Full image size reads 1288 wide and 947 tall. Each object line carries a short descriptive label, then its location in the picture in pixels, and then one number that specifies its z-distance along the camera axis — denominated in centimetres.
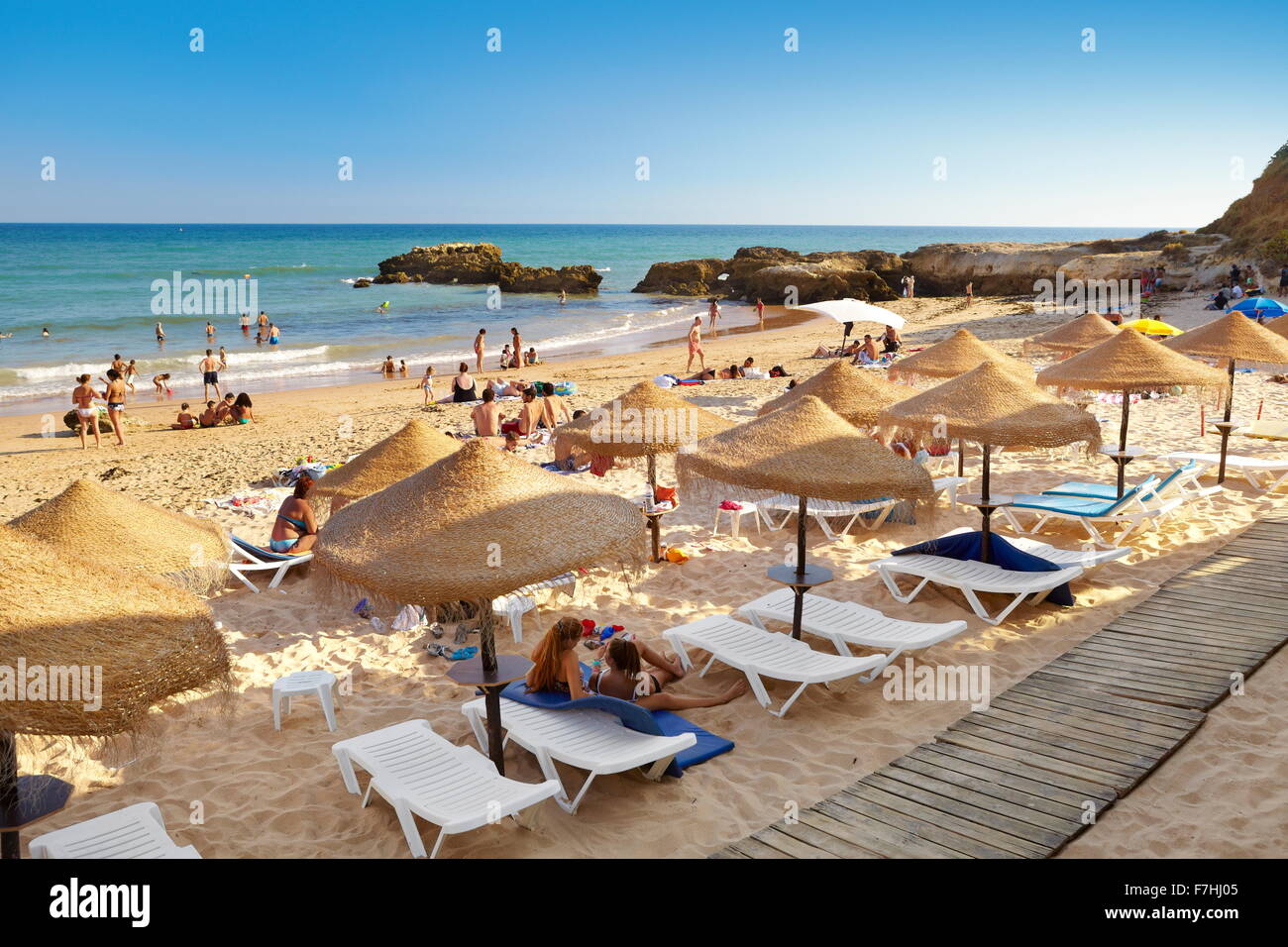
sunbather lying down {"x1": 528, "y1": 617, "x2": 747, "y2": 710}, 586
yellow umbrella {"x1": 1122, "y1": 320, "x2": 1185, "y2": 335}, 1609
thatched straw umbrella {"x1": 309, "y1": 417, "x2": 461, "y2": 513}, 741
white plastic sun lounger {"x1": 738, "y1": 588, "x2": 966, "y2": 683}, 667
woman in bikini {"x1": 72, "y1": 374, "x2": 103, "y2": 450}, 1625
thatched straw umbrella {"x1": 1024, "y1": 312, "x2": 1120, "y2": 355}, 1314
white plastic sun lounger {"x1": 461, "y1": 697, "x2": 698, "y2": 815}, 512
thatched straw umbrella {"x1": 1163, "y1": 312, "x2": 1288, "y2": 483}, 1062
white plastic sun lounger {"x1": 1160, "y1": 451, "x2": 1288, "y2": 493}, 1087
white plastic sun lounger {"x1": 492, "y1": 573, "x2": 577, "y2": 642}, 762
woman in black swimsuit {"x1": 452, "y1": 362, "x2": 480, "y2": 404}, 1920
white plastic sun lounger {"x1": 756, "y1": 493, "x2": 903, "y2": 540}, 980
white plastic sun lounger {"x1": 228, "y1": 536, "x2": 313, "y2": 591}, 879
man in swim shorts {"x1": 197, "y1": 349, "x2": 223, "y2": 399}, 2062
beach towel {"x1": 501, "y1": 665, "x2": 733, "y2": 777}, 548
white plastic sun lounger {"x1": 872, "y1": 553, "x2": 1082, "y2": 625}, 757
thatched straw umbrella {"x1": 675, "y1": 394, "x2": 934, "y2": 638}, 614
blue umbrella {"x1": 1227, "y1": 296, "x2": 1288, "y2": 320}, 1855
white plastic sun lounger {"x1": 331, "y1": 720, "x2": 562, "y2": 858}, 461
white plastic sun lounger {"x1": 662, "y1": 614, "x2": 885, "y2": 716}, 621
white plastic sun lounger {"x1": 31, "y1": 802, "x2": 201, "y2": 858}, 442
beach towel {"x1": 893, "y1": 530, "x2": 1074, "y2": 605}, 791
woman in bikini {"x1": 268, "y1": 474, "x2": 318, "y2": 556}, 945
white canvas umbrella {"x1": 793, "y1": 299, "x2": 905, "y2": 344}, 1859
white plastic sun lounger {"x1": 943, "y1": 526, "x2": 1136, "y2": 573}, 807
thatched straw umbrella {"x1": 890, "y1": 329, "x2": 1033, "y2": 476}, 1132
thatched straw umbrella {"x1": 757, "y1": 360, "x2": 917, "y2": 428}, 849
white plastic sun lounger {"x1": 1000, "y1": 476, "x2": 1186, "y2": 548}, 921
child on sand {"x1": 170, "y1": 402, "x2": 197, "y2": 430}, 1770
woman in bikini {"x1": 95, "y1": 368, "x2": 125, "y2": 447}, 1645
